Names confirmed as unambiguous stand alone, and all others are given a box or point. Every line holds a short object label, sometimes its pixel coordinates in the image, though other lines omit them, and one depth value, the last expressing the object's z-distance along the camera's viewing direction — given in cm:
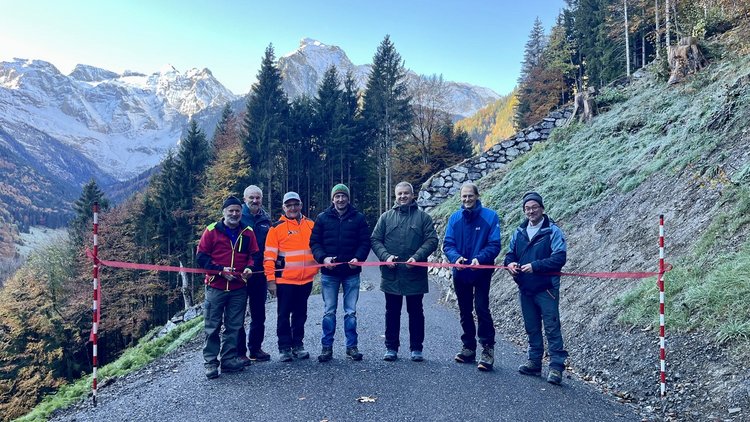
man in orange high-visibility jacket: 626
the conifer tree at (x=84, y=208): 3919
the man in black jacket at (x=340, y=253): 622
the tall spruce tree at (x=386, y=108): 3756
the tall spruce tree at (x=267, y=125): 3500
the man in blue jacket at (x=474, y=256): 586
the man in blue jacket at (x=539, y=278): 547
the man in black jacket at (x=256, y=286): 636
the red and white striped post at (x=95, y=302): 554
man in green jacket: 608
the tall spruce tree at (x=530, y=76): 4272
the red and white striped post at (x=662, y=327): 481
